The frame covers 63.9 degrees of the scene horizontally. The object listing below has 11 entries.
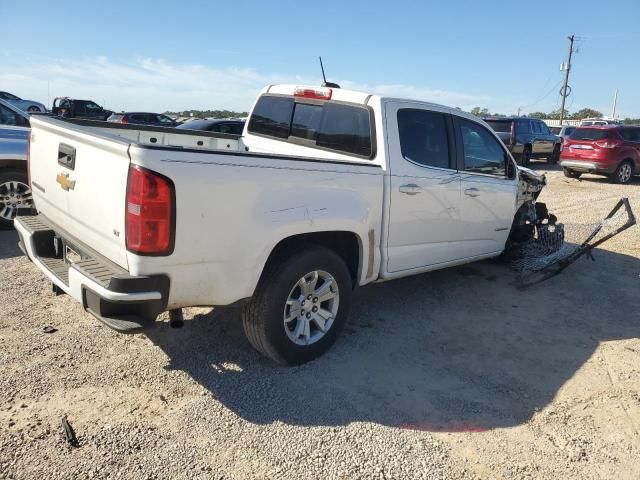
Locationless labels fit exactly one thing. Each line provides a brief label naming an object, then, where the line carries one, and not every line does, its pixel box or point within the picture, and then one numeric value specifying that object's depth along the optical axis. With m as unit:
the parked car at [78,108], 26.56
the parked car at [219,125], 11.32
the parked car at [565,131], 20.88
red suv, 14.53
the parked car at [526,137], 16.28
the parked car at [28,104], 21.82
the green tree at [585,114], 78.38
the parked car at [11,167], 6.32
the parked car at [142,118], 18.50
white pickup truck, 2.76
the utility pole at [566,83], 50.09
